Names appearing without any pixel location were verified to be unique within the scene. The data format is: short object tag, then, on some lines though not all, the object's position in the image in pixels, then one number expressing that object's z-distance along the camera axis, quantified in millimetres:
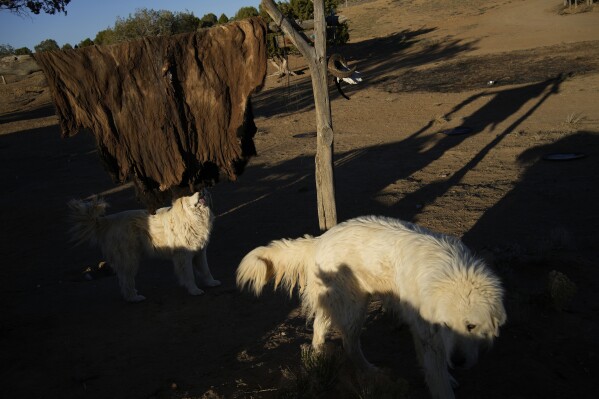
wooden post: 6154
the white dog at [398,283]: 3287
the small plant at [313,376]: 3865
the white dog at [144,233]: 6578
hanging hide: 4836
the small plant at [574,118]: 13336
